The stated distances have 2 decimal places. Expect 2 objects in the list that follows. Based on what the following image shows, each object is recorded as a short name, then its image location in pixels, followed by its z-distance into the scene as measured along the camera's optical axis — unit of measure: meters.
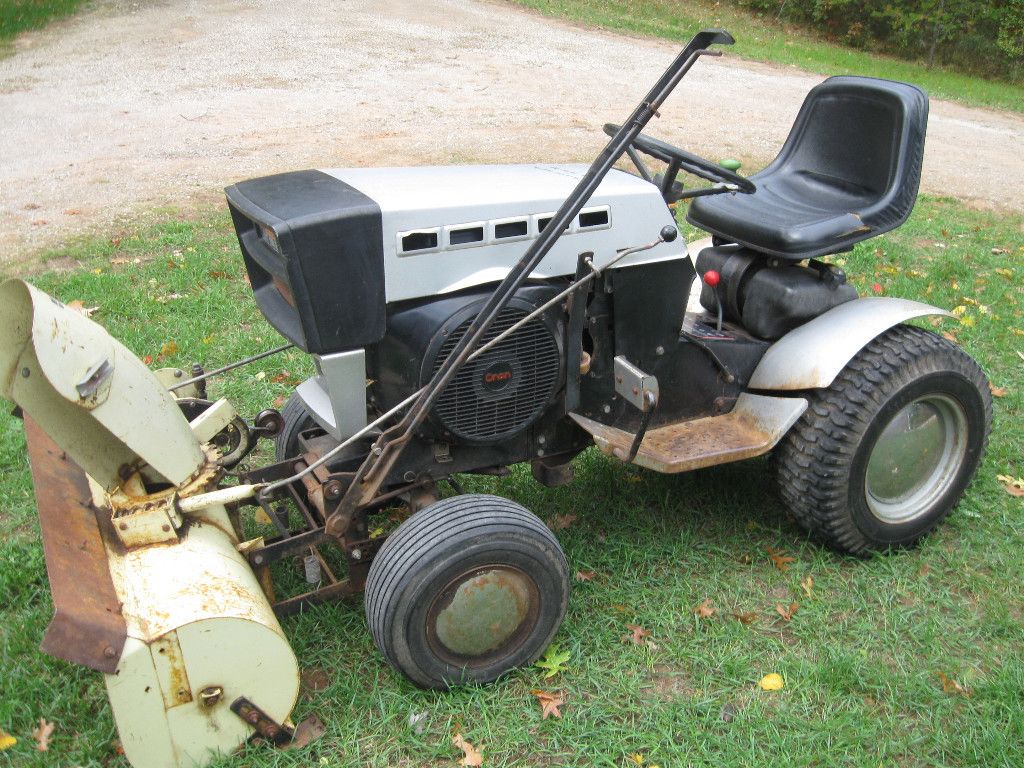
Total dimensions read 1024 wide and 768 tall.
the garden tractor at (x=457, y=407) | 2.42
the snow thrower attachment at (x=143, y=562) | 2.29
